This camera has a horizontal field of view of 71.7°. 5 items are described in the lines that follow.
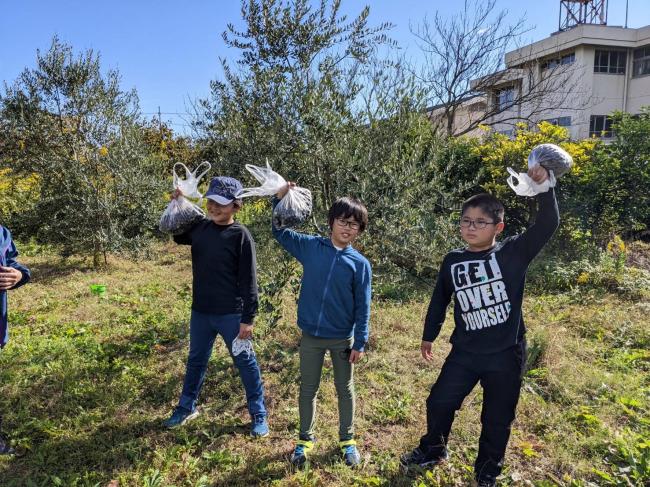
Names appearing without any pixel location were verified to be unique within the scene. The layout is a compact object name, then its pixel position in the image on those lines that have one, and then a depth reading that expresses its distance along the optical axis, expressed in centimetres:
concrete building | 2112
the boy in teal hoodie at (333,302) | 260
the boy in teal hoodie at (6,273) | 262
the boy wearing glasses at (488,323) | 240
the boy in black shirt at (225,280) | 288
